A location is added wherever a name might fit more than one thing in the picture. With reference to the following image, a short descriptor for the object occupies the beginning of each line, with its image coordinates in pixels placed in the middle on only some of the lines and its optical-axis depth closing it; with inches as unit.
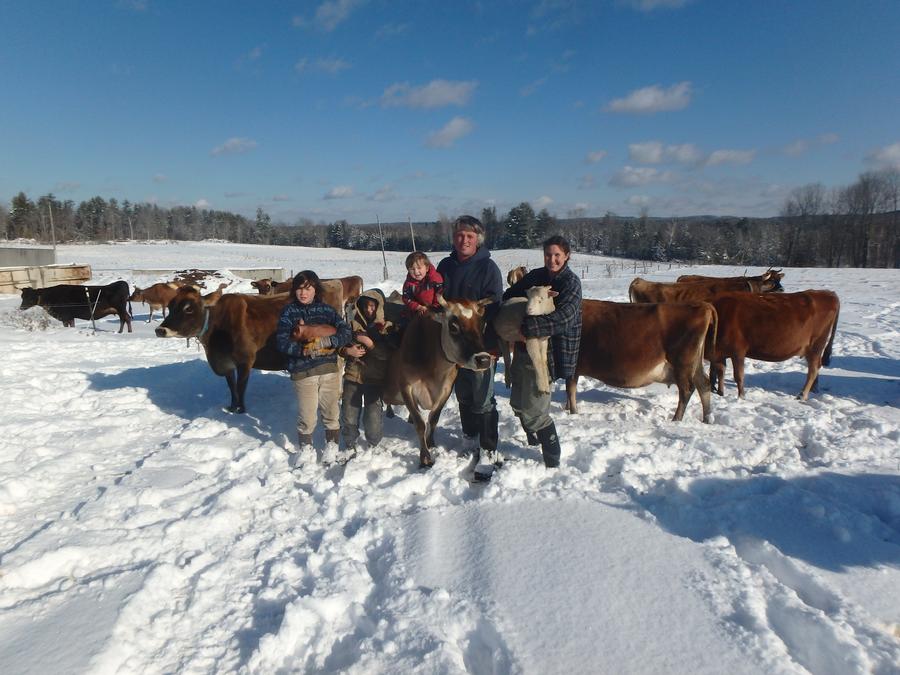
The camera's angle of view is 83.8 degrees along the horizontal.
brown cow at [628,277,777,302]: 333.7
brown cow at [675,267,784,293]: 378.5
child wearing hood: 178.5
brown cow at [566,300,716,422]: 215.6
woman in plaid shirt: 146.0
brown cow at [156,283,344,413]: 232.5
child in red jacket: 169.0
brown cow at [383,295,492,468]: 154.7
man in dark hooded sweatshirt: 163.3
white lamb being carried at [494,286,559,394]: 144.1
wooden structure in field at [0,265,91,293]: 845.8
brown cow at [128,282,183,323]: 674.8
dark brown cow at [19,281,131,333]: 563.8
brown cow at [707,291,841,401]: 258.5
